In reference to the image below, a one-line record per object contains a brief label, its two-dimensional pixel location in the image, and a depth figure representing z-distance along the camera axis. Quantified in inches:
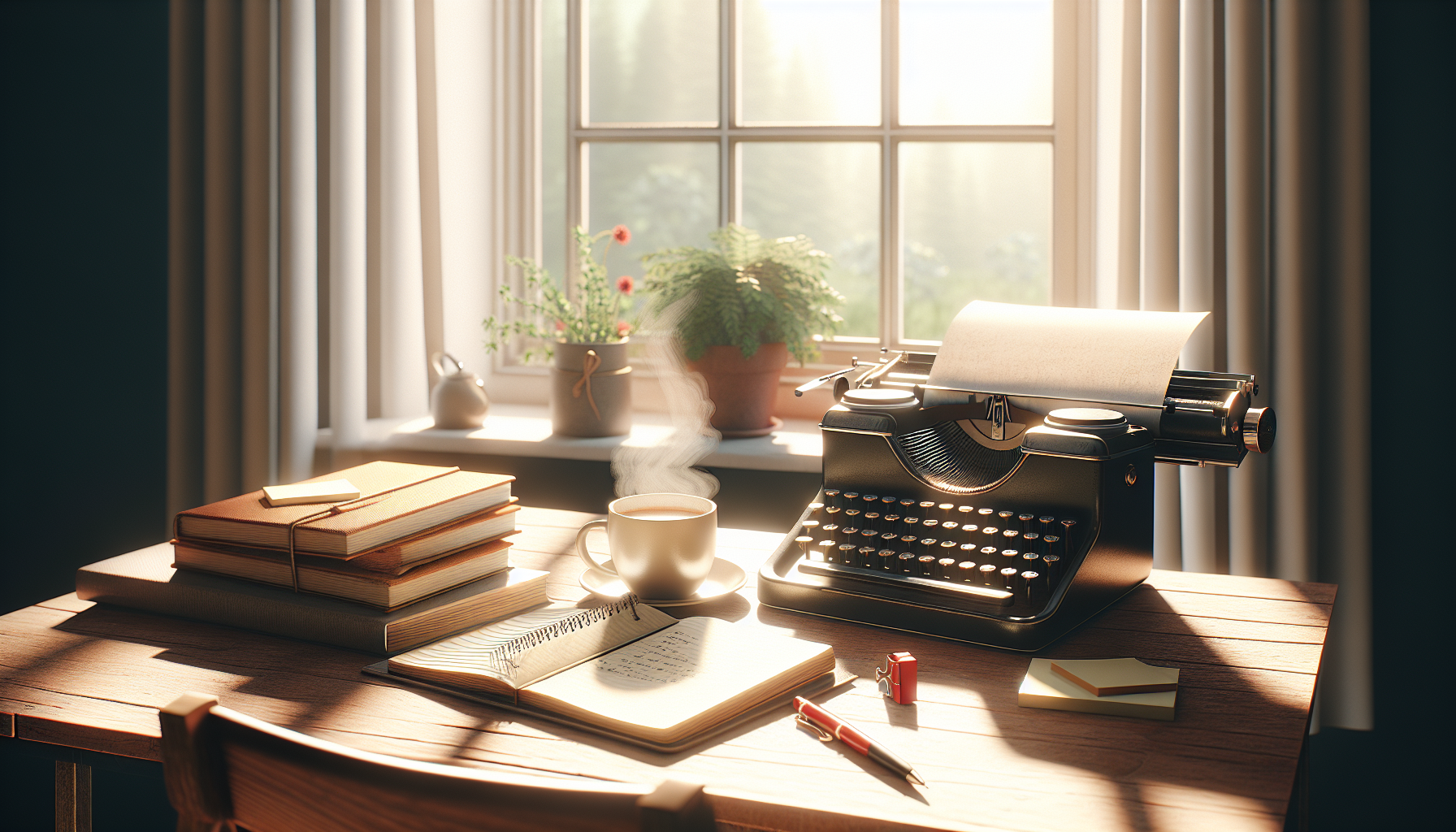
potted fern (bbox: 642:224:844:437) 72.3
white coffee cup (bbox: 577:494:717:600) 37.9
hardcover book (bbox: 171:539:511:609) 35.7
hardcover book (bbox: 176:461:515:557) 35.8
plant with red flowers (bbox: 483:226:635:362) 77.3
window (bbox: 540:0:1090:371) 80.0
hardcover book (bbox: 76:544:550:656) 35.1
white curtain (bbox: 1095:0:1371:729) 60.2
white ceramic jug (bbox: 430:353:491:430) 78.7
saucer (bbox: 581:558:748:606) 40.0
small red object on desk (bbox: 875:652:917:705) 30.6
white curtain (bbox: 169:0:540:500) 76.1
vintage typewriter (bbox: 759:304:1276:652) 36.2
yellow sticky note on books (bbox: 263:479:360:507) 39.5
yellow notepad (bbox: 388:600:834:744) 28.8
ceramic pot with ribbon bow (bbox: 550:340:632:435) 75.1
